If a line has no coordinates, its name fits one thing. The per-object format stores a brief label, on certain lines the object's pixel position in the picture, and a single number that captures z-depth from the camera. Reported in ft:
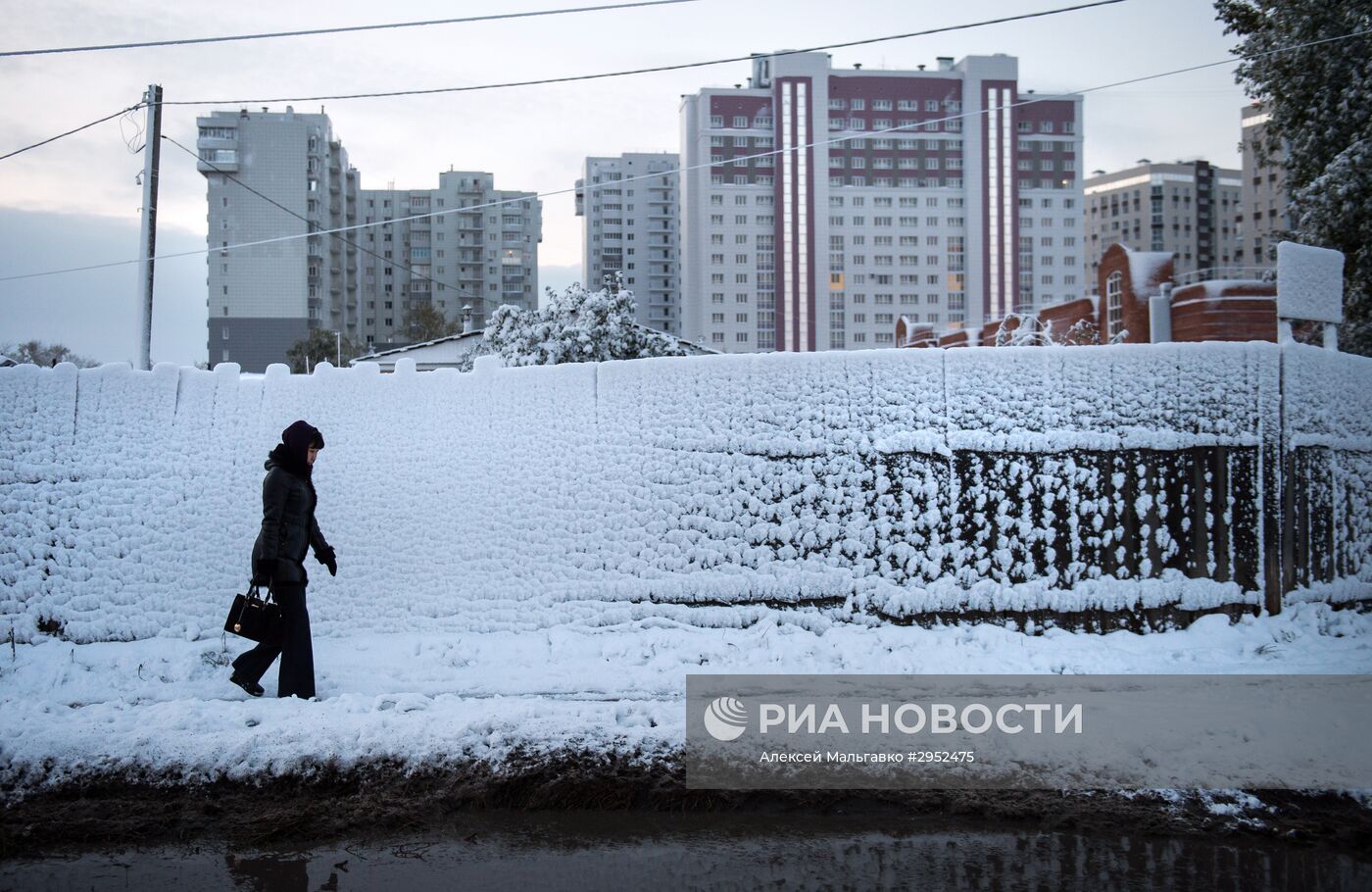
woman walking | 21.06
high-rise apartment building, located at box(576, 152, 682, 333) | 407.64
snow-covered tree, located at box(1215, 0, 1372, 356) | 45.29
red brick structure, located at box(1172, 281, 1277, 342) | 61.31
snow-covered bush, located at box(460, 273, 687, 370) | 55.77
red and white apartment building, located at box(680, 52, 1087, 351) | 294.66
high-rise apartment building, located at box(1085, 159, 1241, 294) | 439.22
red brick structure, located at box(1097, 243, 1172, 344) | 73.05
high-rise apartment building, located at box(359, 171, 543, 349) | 331.57
